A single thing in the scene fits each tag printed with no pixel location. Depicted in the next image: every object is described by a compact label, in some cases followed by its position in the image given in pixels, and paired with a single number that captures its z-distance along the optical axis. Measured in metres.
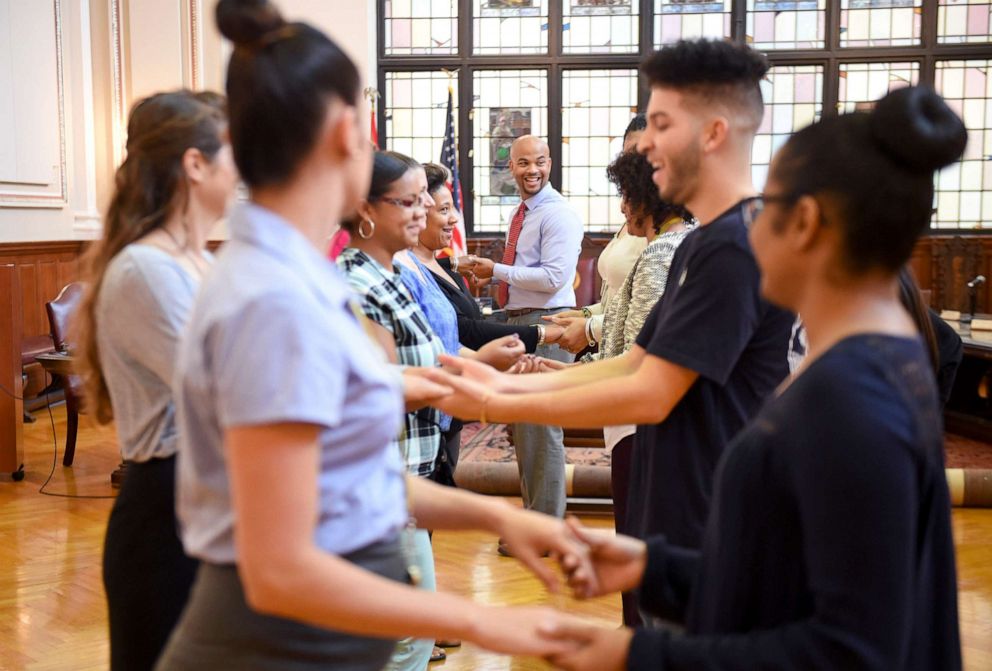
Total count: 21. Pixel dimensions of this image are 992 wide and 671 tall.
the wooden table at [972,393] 6.99
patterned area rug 6.42
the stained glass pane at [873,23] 10.34
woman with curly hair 2.99
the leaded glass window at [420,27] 10.51
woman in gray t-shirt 1.81
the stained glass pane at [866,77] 10.41
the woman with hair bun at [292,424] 1.01
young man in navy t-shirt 1.94
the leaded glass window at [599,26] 10.44
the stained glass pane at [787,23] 10.41
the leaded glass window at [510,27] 10.47
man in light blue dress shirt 5.41
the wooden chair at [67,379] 6.22
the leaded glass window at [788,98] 10.48
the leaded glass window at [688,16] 10.43
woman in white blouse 3.85
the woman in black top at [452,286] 3.85
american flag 9.33
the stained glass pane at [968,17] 10.25
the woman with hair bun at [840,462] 1.12
